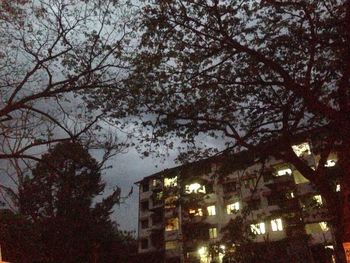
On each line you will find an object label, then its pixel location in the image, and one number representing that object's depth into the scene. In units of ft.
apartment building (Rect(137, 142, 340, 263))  118.42
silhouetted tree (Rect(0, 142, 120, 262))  60.49
